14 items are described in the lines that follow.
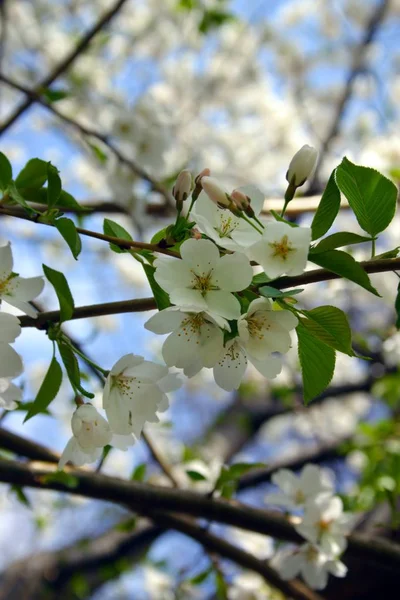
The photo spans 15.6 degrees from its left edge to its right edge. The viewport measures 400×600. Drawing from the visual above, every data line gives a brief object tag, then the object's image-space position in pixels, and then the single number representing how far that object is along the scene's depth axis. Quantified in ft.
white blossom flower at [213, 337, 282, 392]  2.04
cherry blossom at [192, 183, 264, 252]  2.01
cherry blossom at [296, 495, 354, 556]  2.72
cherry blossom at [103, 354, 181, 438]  2.09
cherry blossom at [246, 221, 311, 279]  1.93
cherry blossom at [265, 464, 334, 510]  2.88
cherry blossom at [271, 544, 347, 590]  2.74
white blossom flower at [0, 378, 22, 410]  2.16
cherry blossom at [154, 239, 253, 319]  1.97
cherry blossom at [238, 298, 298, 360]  1.96
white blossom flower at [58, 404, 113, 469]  2.09
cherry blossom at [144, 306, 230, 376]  2.00
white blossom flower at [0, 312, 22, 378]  2.03
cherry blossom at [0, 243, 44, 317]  2.11
